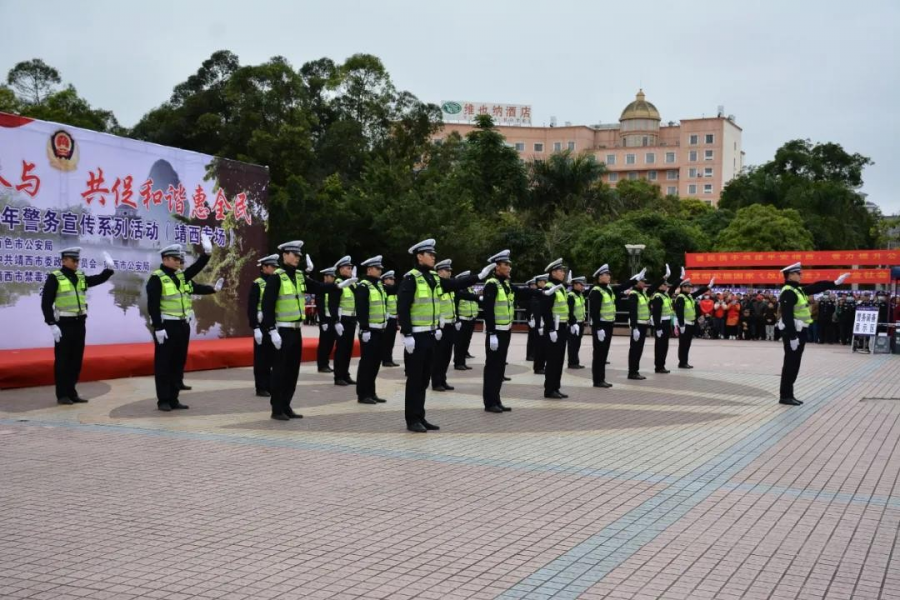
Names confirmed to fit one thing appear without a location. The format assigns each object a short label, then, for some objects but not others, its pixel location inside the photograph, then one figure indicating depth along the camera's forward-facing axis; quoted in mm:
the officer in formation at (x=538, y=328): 15927
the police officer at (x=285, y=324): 10664
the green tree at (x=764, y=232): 50375
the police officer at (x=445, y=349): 14047
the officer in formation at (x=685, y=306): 18188
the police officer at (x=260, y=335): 11504
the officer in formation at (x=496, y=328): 11750
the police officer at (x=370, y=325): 11945
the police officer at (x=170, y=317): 11461
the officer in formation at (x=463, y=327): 16852
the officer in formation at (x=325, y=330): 15633
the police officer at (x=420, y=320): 10016
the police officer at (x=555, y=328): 13281
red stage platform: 13117
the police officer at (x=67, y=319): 11711
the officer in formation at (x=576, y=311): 15805
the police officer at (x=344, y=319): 14648
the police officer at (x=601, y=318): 14914
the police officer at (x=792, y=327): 12764
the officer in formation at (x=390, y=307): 14930
